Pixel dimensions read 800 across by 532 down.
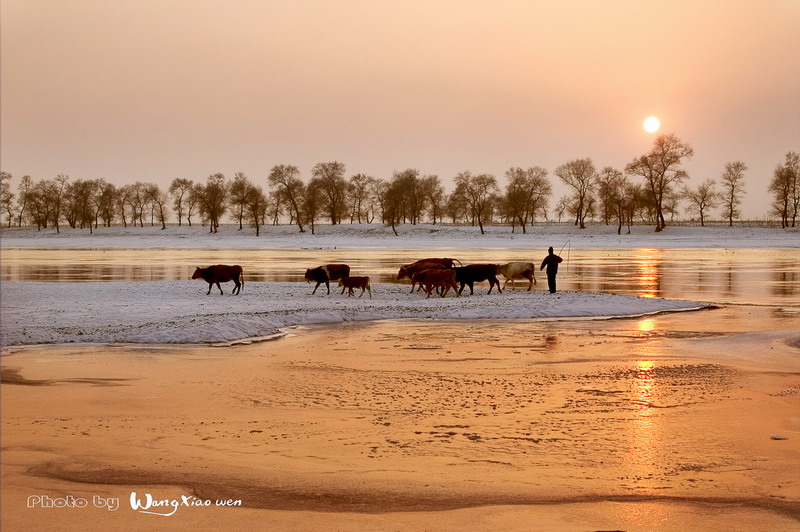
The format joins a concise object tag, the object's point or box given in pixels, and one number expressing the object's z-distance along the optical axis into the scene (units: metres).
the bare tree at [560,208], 171.00
